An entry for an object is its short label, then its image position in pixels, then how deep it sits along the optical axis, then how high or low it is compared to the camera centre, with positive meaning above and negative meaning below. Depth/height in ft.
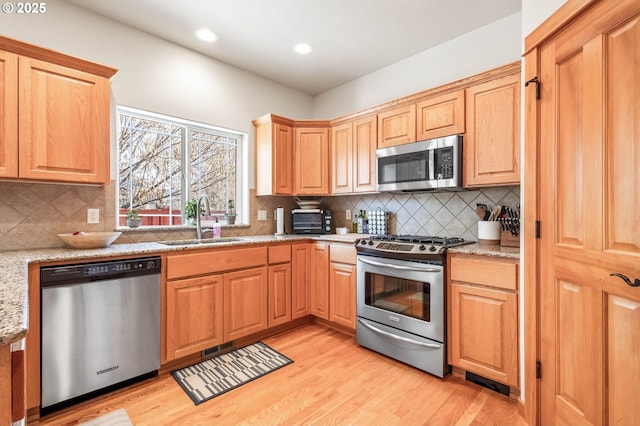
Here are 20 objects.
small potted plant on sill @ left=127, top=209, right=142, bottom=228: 8.63 -0.16
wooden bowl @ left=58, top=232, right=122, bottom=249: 6.85 -0.57
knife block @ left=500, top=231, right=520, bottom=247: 7.22 -0.64
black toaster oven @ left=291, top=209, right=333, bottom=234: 11.55 -0.28
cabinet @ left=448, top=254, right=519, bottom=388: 6.33 -2.28
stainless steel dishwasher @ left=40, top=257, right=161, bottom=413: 5.86 -2.36
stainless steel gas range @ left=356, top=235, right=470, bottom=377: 7.27 -2.25
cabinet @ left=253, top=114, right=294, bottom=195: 11.04 +2.17
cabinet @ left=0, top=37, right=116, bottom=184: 6.14 +2.15
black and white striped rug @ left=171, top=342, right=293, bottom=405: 6.73 -3.87
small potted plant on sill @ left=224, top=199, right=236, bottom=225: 10.66 +0.03
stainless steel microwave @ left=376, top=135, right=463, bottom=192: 8.03 +1.36
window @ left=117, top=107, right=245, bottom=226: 9.07 +1.57
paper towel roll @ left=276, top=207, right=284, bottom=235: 11.63 -0.28
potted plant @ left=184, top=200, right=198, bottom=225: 9.86 +0.13
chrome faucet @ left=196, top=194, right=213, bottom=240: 9.49 +0.00
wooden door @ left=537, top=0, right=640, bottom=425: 3.96 -0.08
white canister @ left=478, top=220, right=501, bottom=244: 7.76 -0.49
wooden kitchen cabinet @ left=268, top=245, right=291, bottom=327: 9.52 -2.28
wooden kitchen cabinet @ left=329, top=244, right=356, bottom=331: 9.36 -2.27
